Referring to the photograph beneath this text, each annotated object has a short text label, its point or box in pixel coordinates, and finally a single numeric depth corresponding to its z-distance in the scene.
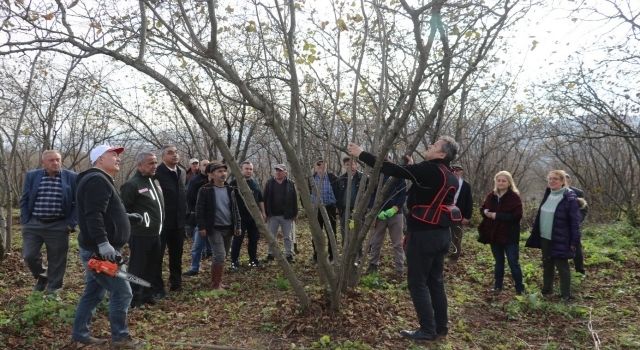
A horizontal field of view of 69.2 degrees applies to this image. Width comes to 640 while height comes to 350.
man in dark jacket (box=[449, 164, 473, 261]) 6.83
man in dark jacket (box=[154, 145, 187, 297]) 5.93
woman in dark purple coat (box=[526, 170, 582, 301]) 5.68
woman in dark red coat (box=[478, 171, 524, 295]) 5.97
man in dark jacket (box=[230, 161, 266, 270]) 7.76
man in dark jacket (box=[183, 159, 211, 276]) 7.29
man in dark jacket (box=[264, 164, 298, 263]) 8.27
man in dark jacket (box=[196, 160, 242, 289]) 6.14
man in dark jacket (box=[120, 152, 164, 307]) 5.08
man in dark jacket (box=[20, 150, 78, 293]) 5.50
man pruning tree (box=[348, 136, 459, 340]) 3.94
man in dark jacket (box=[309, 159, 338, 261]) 8.31
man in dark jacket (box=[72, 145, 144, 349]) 3.74
